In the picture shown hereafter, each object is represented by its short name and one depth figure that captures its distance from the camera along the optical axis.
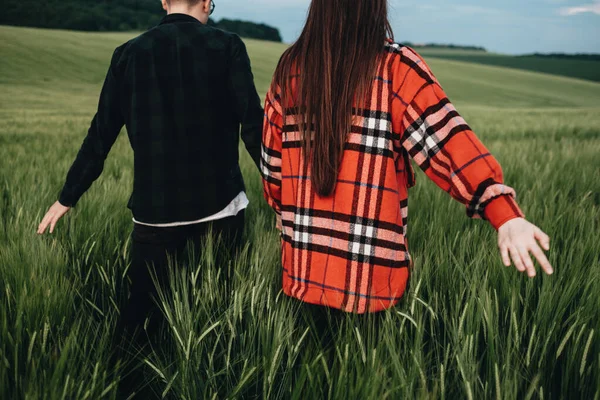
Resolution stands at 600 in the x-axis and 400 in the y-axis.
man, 1.34
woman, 0.99
